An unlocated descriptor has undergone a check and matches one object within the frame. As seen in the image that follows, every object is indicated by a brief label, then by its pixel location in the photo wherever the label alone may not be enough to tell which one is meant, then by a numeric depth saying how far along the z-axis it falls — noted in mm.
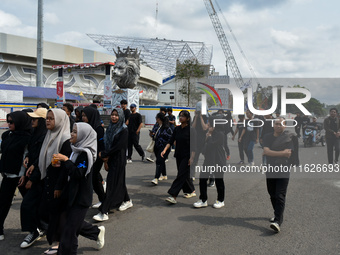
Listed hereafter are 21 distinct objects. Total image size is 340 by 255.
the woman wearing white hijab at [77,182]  2861
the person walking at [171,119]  8336
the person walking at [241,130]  5759
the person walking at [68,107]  5844
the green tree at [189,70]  35134
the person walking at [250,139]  7608
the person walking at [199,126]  5428
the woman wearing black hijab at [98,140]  4359
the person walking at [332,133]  6603
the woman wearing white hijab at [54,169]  2992
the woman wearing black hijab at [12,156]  3521
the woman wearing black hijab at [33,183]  3355
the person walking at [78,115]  5973
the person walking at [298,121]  4930
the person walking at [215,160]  4820
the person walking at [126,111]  8047
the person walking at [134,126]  8250
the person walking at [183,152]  4973
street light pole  24719
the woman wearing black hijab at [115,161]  4226
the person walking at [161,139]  6284
